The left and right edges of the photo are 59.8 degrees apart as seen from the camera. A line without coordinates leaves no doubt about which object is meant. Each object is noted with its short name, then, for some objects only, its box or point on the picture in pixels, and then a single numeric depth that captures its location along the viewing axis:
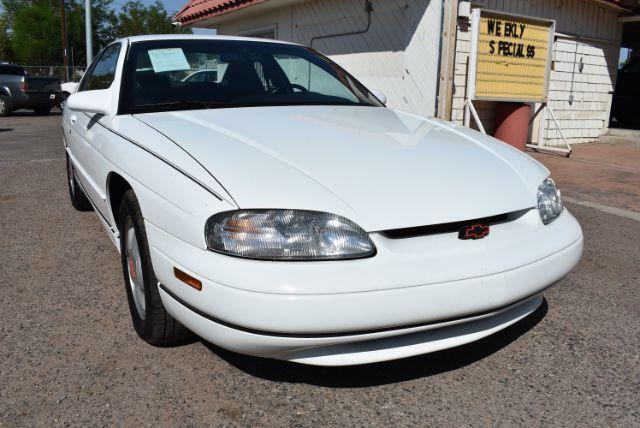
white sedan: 1.84
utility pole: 29.38
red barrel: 8.59
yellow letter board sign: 7.96
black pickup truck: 17.11
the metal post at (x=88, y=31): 18.85
